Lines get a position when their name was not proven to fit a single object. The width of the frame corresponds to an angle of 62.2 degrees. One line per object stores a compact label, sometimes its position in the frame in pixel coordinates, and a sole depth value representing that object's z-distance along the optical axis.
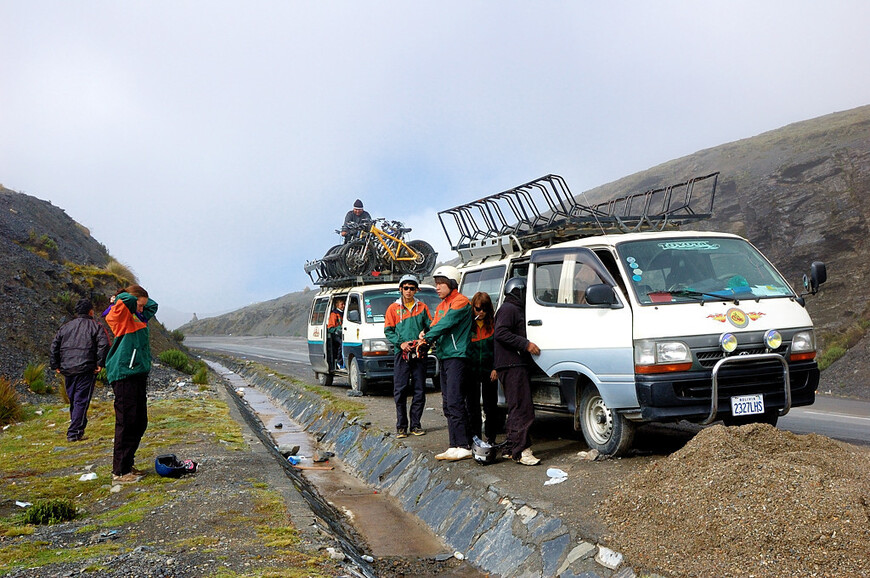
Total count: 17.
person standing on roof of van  16.86
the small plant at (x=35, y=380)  15.78
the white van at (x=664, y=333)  6.23
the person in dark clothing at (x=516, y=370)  7.38
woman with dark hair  8.12
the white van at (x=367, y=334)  14.63
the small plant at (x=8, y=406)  12.62
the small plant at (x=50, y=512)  6.27
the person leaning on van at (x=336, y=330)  16.83
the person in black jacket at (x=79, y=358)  10.73
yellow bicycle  16.39
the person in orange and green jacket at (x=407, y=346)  9.23
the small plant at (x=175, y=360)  23.41
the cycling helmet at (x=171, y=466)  7.77
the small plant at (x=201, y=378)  19.78
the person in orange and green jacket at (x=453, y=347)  7.92
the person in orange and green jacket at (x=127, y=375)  7.60
